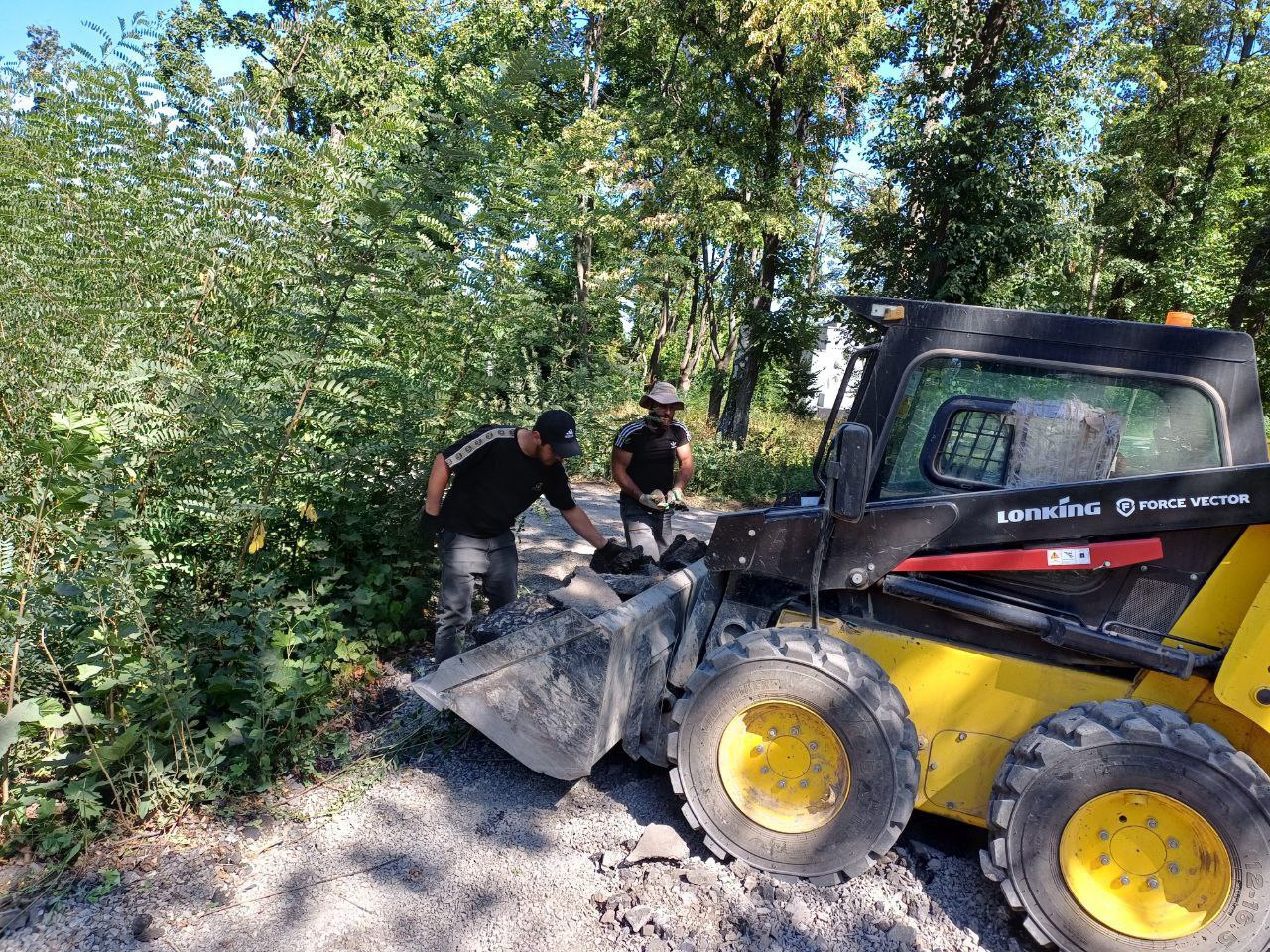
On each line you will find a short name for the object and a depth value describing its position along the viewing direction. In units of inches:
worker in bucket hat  221.9
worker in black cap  171.0
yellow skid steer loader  107.4
